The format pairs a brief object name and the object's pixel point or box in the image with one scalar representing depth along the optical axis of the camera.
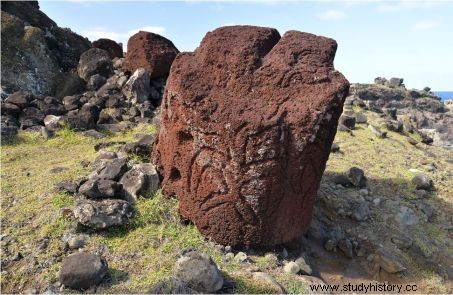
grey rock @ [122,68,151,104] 10.44
